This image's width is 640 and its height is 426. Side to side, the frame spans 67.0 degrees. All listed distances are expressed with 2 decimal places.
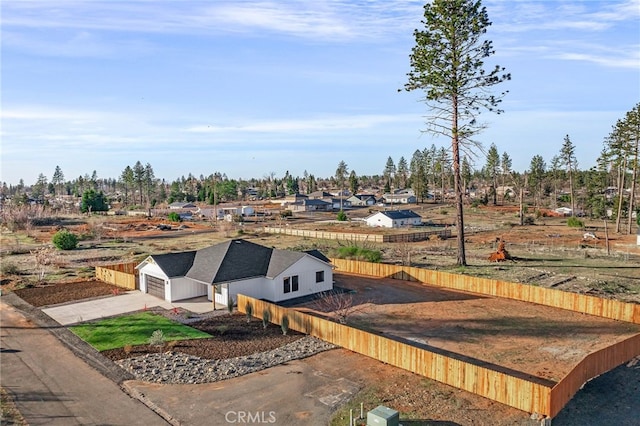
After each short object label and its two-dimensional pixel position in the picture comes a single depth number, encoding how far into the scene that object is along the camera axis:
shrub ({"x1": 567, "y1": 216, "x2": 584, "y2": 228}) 79.62
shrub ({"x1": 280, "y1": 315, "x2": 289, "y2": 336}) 26.23
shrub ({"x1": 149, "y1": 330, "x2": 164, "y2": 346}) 24.16
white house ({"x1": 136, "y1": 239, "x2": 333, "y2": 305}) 32.97
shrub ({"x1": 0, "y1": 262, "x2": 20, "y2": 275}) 43.78
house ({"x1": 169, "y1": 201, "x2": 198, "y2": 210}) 130.25
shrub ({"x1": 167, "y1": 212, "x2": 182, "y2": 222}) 101.63
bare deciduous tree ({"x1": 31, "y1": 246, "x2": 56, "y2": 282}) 42.33
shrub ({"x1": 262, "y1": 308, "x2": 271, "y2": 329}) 27.81
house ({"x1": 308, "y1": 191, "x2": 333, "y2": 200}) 150.31
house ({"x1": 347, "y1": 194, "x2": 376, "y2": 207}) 145.16
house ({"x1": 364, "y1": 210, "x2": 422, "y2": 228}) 86.62
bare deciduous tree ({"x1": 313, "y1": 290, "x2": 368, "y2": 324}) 29.31
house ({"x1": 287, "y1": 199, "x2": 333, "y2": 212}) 125.82
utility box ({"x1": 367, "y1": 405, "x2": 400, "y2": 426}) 15.50
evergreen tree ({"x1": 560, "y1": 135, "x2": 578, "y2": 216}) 106.93
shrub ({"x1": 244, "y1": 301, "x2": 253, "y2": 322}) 29.20
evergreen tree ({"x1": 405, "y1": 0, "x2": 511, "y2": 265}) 42.88
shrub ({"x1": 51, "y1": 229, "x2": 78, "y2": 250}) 60.41
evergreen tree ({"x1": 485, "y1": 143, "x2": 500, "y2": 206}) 143.00
